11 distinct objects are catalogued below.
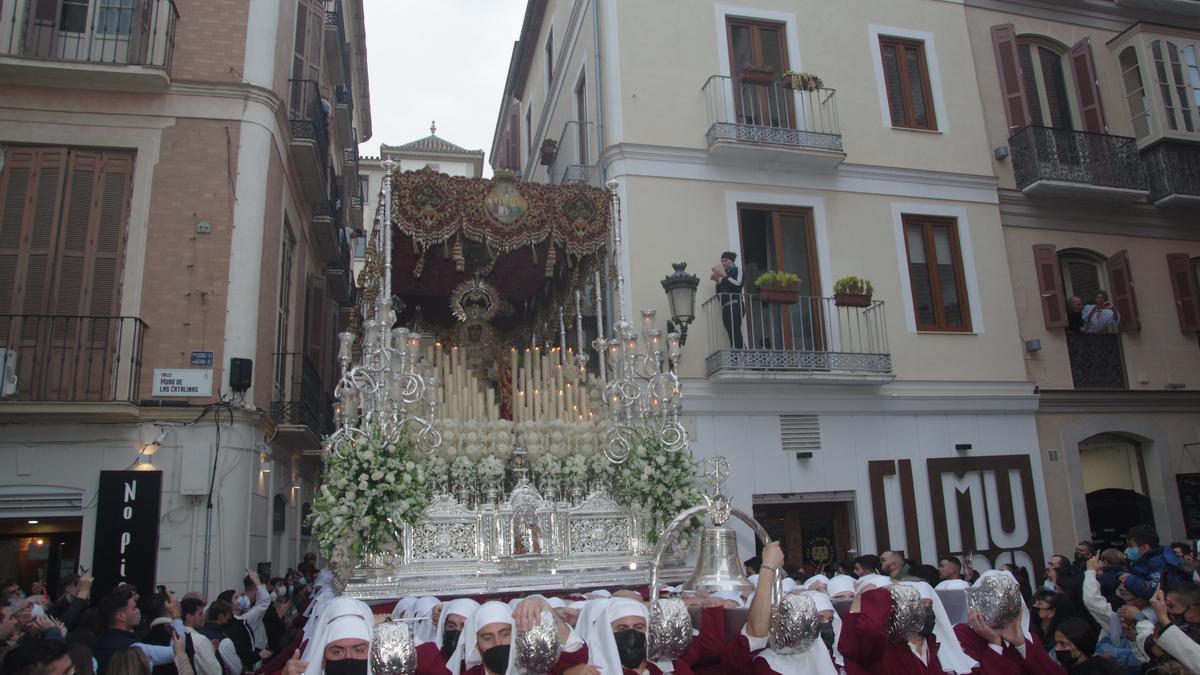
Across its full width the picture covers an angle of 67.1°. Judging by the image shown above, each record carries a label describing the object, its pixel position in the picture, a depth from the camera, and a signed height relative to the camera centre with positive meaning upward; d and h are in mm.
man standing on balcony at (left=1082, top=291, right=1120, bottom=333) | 12883 +2874
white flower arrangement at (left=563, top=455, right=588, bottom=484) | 8859 +703
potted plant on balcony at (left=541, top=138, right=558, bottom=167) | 15196 +6517
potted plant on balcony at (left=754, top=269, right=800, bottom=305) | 11195 +3009
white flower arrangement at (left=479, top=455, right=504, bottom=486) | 8511 +704
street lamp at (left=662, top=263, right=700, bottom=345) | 10227 +2697
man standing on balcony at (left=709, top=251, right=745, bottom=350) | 11210 +2960
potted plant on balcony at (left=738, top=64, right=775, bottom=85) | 12312 +6187
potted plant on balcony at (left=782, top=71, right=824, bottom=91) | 12289 +6029
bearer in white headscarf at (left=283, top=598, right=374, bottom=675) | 3773 -390
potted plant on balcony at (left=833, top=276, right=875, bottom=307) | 11586 +3004
